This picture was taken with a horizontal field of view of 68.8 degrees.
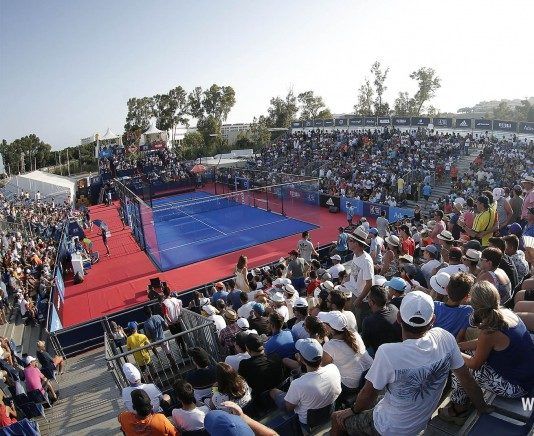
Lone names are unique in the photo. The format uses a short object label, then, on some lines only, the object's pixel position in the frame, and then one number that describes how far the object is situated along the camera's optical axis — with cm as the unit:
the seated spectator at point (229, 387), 408
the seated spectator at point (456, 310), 375
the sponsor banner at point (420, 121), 3379
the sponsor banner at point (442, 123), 3186
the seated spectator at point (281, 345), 511
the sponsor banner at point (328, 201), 2795
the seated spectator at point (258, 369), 455
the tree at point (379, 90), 6038
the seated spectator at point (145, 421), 409
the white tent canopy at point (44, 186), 3788
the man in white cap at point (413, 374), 274
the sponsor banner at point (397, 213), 2294
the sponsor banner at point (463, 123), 3088
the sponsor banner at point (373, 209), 2448
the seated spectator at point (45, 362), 1007
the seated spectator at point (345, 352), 405
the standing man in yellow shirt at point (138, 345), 809
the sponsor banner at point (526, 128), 2648
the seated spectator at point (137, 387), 545
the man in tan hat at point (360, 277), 628
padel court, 2097
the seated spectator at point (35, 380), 898
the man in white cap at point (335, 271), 906
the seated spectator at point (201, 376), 497
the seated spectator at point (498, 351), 299
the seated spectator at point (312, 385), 380
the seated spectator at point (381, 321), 435
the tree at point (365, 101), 6354
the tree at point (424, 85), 5712
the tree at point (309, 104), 7144
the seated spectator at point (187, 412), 418
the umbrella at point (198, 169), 4012
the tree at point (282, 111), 6816
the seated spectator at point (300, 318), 552
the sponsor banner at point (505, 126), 2778
